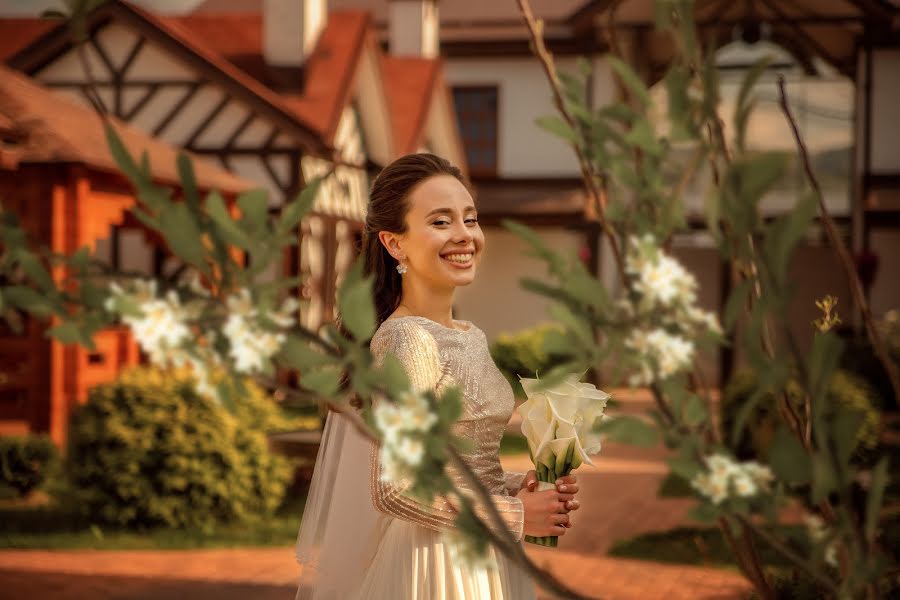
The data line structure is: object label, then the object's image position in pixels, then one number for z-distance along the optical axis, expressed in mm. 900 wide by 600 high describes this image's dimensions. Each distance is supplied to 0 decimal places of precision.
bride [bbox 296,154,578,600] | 2547
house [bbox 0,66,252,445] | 8836
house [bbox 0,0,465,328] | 14602
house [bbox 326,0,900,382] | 20859
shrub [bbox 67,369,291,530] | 7641
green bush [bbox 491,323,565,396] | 17953
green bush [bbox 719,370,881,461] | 9430
